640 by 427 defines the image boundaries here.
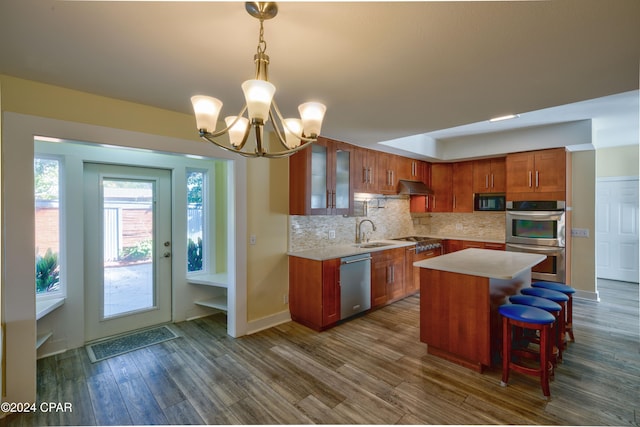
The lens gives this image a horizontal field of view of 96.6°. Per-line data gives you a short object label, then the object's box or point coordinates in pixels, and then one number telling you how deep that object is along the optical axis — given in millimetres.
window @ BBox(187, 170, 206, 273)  3873
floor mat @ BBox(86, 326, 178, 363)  2871
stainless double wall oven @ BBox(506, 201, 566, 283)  4199
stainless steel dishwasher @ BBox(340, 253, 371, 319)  3529
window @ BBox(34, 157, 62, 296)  2826
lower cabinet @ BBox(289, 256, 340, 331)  3326
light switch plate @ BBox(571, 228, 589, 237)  4449
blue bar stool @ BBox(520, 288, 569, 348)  2684
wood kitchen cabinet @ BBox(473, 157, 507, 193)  4945
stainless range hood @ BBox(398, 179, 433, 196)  4840
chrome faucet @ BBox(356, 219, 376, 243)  4641
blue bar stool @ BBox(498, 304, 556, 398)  2152
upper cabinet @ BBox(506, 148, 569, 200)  4195
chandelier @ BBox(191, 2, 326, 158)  1283
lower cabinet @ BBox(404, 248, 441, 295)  4574
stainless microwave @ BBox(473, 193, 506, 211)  4906
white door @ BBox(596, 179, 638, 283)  5328
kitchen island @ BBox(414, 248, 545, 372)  2461
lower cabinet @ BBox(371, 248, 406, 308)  3984
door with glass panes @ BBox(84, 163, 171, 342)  3125
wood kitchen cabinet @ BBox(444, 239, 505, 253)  4730
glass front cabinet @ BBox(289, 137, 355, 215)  3543
